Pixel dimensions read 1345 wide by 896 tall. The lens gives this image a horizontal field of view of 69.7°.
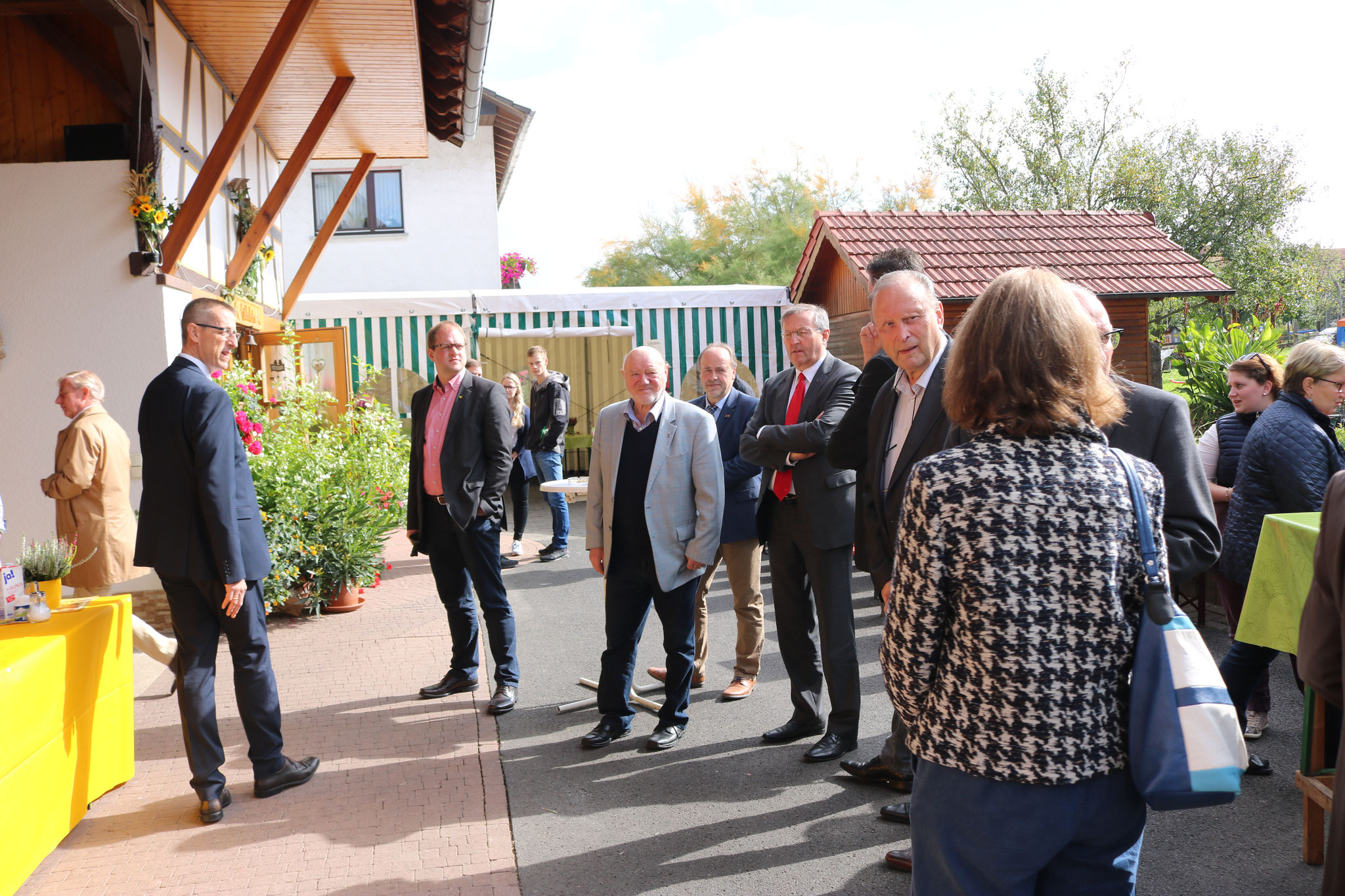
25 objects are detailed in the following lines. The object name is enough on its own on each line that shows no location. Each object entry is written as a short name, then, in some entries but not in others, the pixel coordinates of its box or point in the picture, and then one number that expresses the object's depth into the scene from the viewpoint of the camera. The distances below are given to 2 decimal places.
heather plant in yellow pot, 4.04
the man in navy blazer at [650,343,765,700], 5.23
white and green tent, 14.36
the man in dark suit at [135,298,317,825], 3.84
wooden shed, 11.23
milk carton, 3.77
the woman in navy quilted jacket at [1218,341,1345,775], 4.03
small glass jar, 3.77
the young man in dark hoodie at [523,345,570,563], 9.86
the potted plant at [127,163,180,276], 6.88
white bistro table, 5.19
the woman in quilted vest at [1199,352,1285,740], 5.13
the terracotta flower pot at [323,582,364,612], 7.61
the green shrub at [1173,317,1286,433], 9.23
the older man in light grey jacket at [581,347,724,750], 4.53
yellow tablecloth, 3.10
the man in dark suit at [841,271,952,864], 3.16
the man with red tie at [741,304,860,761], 4.32
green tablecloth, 3.64
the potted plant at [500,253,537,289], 22.44
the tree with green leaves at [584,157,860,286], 37.59
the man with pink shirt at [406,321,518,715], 5.20
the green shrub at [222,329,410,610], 7.07
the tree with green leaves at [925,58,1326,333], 27.80
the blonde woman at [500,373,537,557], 9.87
